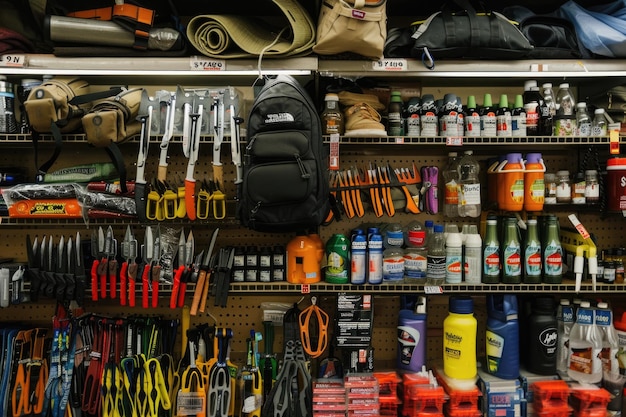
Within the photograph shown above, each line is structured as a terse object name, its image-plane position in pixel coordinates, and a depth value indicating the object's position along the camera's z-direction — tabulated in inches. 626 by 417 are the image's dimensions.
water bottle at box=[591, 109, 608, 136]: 89.0
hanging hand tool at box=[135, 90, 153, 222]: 82.7
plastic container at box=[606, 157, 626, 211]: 88.8
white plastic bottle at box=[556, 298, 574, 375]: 90.1
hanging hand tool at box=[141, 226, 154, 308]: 83.0
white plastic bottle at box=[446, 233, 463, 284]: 86.6
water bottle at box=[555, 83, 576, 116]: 92.0
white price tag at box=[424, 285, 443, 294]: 84.6
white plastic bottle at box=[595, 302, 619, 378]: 87.5
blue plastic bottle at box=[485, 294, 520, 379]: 86.4
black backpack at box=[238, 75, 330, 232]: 77.4
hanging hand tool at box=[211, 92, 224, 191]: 82.7
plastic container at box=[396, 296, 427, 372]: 90.7
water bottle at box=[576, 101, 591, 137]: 88.7
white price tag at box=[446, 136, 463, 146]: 85.4
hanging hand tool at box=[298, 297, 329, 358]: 88.1
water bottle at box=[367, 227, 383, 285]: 85.9
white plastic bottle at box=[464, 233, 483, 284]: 87.1
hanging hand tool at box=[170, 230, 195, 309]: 83.8
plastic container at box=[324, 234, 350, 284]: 86.5
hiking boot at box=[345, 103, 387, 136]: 83.6
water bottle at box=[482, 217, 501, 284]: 86.5
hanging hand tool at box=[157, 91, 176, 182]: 82.7
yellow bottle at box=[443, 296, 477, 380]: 86.7
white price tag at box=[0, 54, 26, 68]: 81.7
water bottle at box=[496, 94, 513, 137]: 87.1
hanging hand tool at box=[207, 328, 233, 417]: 82.2
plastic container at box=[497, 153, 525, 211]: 87.9
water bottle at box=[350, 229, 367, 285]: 86.0
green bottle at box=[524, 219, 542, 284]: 86.2
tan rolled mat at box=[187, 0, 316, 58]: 82.4
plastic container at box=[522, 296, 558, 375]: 87.3
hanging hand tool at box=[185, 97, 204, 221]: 82.4
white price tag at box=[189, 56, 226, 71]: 84.0
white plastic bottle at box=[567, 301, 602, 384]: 86.6
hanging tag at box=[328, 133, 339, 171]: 84.4
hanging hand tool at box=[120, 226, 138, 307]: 83.0
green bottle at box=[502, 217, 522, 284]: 86.4
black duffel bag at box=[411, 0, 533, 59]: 83.6
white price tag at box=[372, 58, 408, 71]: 83.9
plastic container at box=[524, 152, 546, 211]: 87.6
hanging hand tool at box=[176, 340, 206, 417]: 81.3
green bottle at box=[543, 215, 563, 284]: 86.4
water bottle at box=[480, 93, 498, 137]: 87.6
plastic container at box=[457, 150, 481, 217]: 90.0
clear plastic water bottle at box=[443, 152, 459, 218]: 94.3
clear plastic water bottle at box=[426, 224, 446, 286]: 86.0
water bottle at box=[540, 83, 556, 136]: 88.7
